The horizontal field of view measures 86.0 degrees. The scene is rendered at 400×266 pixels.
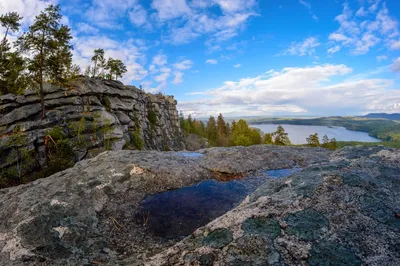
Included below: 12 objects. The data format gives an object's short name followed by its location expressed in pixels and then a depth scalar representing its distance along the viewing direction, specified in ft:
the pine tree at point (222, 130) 331.59
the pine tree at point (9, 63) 112.68
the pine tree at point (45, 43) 80.48
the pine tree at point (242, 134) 199.66
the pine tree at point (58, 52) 86.12
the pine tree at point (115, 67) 168.76
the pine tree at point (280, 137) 181.88
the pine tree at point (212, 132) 359.83
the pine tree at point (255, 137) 227.81
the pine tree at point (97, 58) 162.61
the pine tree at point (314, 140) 173.06
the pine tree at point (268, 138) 204.33
